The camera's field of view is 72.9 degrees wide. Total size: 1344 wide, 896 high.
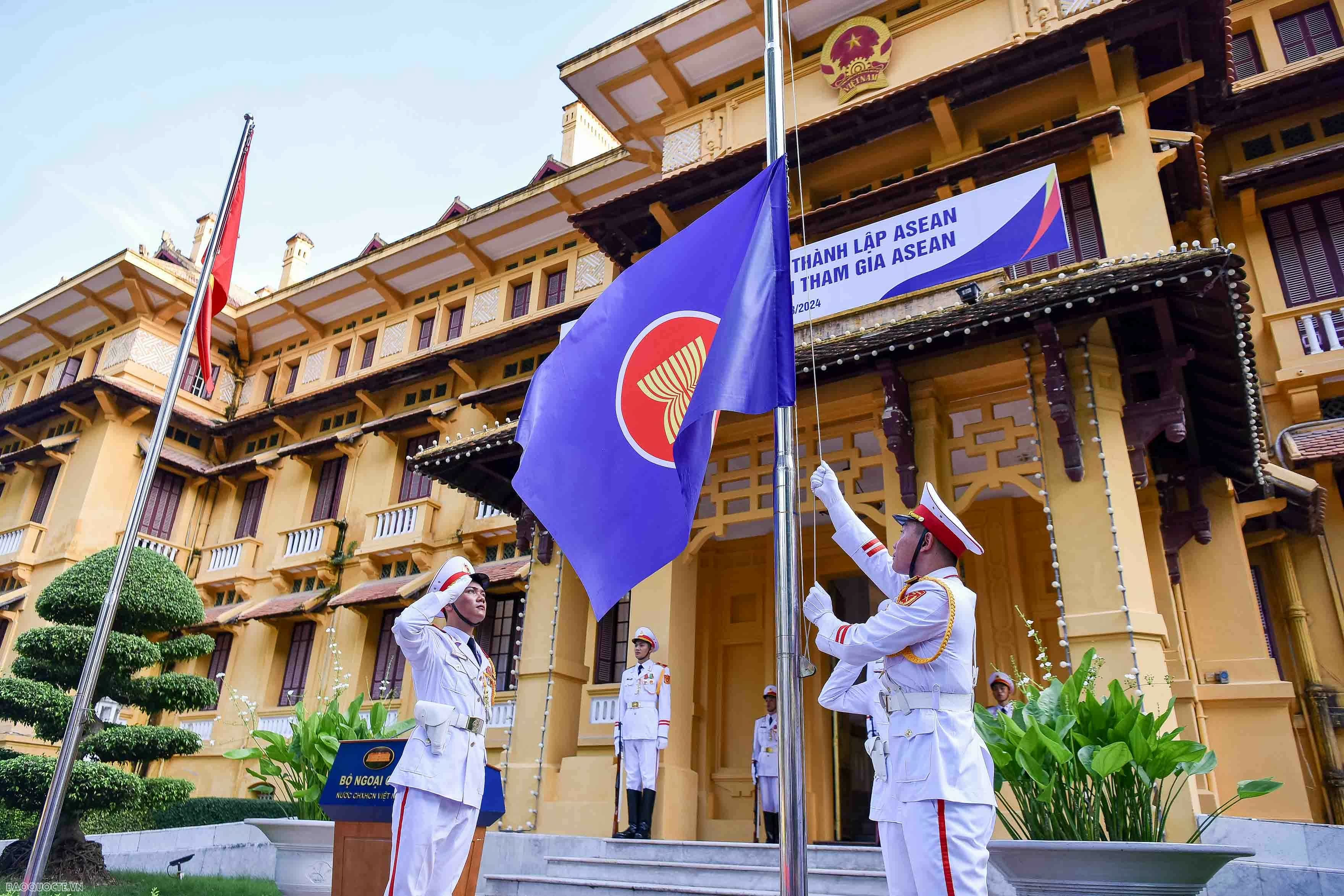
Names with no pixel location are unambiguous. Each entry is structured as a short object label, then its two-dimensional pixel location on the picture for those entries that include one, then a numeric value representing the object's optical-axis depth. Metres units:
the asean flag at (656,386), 4.19
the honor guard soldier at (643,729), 9.33
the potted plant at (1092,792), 4.79
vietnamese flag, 9.20
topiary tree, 9.95
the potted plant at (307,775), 6.99
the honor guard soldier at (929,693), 3.80
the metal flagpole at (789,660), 3.14
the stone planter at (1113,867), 4.71
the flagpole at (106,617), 6.15
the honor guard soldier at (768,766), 10.59
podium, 5.67
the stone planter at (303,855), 6.93
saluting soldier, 4.76
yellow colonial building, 8.71
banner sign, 8.65
